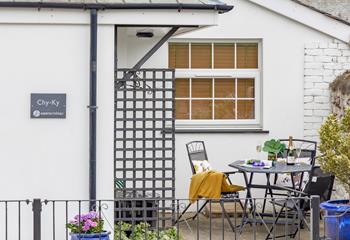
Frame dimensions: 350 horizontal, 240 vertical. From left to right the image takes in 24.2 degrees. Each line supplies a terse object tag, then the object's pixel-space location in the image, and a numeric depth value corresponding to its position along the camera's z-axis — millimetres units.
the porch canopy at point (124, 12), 8336
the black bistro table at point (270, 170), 10367
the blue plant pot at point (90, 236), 7699
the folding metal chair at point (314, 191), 9781
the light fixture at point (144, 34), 10359
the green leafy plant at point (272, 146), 11305
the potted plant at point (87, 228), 7723
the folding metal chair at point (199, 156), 10719
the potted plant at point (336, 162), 8816
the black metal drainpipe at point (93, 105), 8398
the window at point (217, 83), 12547
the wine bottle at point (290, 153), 11141
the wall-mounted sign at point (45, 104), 8414
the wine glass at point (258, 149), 11852
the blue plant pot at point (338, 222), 8875
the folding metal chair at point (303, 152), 11581
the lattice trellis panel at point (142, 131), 8902
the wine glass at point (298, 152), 11798
